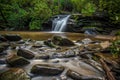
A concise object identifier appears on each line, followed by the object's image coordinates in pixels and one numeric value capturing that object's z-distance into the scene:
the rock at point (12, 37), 5.83
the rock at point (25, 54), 3.75
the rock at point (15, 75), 2.50
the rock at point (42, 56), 3.80
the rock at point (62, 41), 5.04
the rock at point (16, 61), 3.24
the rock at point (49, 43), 4.94
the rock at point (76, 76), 2.64
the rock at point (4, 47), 4.23
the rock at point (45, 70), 2.87
